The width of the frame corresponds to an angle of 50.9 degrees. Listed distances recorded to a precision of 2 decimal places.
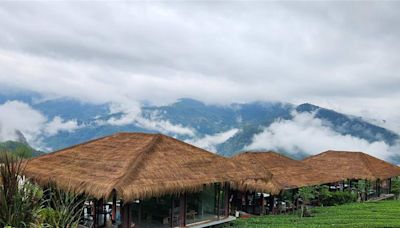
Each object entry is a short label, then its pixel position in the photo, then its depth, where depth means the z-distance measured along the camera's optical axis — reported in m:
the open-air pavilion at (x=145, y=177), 14.53
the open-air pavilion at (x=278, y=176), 25.83
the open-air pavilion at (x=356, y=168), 33.67
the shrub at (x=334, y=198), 29.02
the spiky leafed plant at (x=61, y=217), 8.38
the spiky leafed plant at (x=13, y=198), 7.53
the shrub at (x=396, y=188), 39.56
